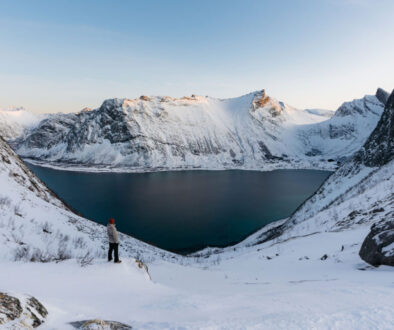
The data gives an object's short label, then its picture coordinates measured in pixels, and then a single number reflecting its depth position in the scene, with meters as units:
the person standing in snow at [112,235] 9.38
